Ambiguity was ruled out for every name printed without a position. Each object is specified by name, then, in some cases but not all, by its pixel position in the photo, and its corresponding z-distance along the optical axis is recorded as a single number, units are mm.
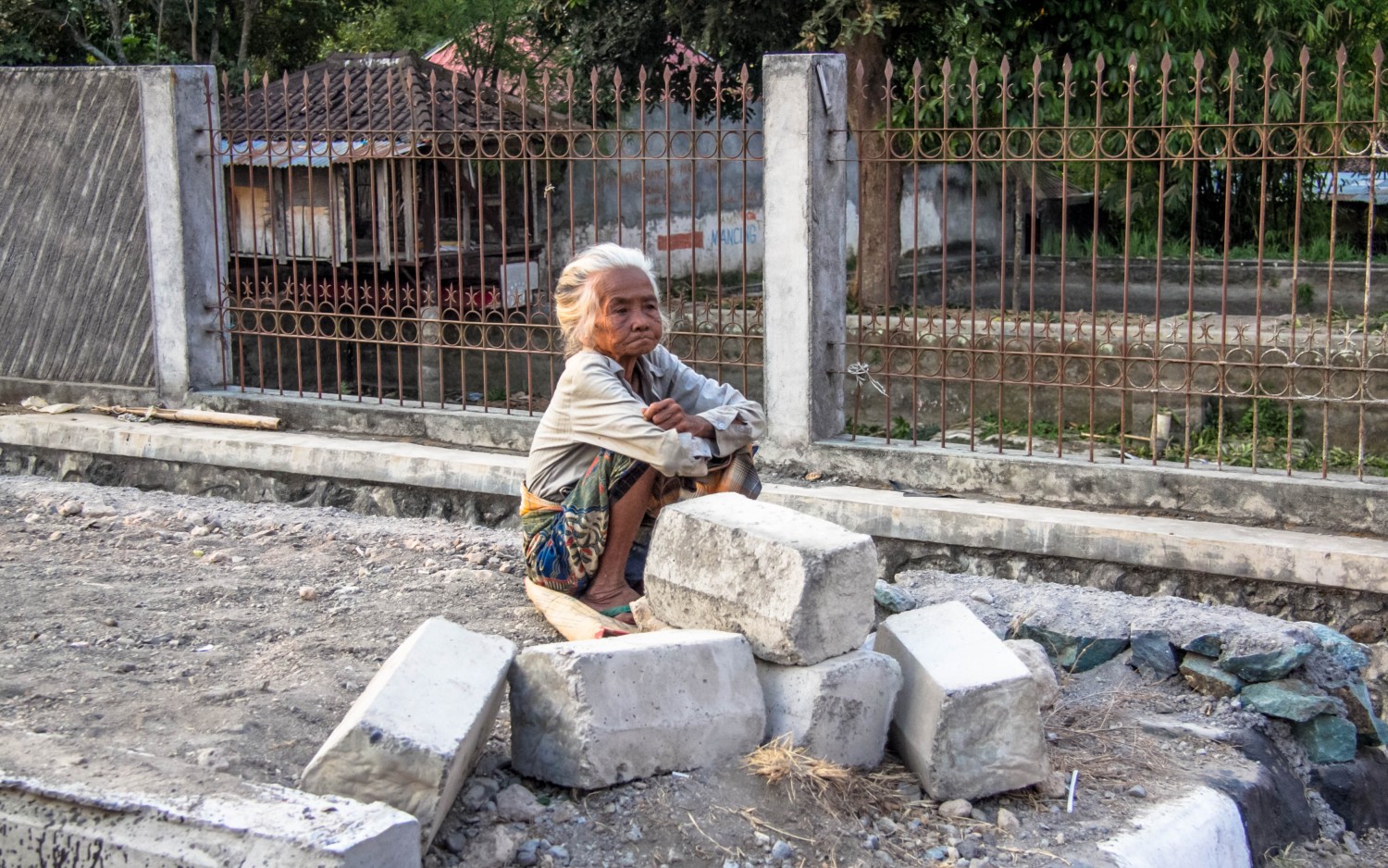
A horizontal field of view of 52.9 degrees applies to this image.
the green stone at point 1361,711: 4730
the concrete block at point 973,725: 3664
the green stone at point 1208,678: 4688
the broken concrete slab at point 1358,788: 4617
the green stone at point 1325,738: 4637
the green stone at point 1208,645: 4742
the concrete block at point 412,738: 3076
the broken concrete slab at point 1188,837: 3568
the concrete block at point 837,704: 3652
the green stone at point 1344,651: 4773
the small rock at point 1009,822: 3594
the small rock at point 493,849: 3160
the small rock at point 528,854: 3180
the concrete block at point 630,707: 3410
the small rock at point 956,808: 3637
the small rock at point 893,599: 5180
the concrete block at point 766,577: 3664
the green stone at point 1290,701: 4609
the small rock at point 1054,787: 3803
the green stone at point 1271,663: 4672
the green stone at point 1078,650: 4914
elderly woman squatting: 4340
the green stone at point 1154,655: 4836
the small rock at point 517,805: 3346
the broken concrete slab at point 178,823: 2729
